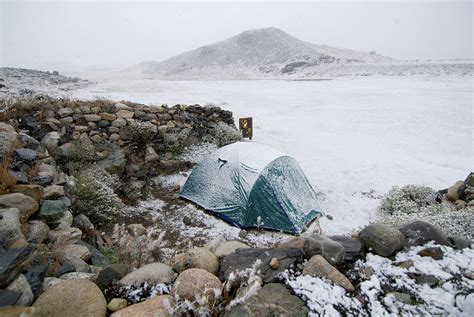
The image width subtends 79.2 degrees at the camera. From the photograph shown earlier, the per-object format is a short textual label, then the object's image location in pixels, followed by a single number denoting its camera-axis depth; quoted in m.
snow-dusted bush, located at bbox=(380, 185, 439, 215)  6.72
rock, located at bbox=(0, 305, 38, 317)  1.82
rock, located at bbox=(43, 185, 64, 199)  4.19
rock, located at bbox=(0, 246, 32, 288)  2.13
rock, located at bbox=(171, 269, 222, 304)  2.31
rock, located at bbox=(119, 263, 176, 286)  2.54
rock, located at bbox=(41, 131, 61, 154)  6.45
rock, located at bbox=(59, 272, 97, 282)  2.65
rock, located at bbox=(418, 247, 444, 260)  2.84
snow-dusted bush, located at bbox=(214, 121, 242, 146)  9.63
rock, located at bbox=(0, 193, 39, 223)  3.43
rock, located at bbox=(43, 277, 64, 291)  2.45
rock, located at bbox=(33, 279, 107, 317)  2.07
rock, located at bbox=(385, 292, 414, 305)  2.41
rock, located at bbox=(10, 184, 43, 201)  3.85
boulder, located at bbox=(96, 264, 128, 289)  2.50
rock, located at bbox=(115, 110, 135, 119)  8.14
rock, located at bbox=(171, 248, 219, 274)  2.82
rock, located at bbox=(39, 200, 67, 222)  3.88
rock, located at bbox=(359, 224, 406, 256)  2.95
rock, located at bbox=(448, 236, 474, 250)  3.00
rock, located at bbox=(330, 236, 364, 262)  2.93
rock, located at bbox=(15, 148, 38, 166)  4.73
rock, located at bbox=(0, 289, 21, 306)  2.00
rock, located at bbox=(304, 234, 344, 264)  2.80
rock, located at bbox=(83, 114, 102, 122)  7.61
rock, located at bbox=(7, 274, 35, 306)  2.12
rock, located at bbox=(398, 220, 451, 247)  3.05
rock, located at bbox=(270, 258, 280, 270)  2.71
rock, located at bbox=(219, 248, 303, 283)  2.70
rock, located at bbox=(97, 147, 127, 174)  6.93
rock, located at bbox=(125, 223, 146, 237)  5.18
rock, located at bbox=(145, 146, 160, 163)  7.89
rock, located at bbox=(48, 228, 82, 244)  3.53
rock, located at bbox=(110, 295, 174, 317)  2.09
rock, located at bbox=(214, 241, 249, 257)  3.51
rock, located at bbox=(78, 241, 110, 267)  3.55
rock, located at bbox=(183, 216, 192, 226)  6.06
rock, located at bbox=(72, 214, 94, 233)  4.48
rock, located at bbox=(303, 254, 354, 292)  2.53
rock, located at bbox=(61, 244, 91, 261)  3.33
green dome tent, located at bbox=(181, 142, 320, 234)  6.02
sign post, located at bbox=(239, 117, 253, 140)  11.60
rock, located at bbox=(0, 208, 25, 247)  2.80
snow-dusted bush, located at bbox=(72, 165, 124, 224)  5.08
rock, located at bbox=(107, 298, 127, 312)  2.22
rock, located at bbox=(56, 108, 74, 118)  7.40
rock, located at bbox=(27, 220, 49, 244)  3.34
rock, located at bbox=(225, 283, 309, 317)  2.14
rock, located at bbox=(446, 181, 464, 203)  6.72
